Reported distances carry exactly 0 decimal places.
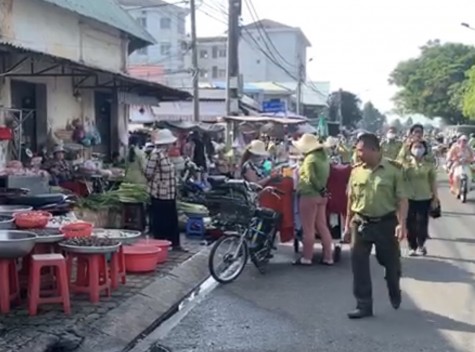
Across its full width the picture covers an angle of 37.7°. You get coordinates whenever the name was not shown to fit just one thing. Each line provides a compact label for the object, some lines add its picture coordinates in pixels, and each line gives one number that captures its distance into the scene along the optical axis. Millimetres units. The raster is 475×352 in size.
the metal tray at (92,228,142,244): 8338
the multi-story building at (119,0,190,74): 77362
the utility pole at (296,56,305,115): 53469
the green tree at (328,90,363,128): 78919
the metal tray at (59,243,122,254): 7391
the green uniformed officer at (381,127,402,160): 14811
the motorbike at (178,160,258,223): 9578
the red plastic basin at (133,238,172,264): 9796
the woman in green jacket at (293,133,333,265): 9977
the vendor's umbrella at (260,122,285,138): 27697
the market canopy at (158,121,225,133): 22250
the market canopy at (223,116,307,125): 23344
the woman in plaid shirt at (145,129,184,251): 10477
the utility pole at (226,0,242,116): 23562
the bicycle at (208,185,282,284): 9163
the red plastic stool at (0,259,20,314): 6930
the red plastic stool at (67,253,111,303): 7508
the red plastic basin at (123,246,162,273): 9242
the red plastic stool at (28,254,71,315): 6973
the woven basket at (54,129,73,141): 15117
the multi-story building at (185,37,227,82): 87625
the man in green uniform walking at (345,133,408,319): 7320
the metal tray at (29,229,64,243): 7260
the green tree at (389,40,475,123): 66812
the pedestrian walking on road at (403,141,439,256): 10766
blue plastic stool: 12664
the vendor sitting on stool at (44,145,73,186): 12570
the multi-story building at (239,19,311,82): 87312
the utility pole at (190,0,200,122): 26859
